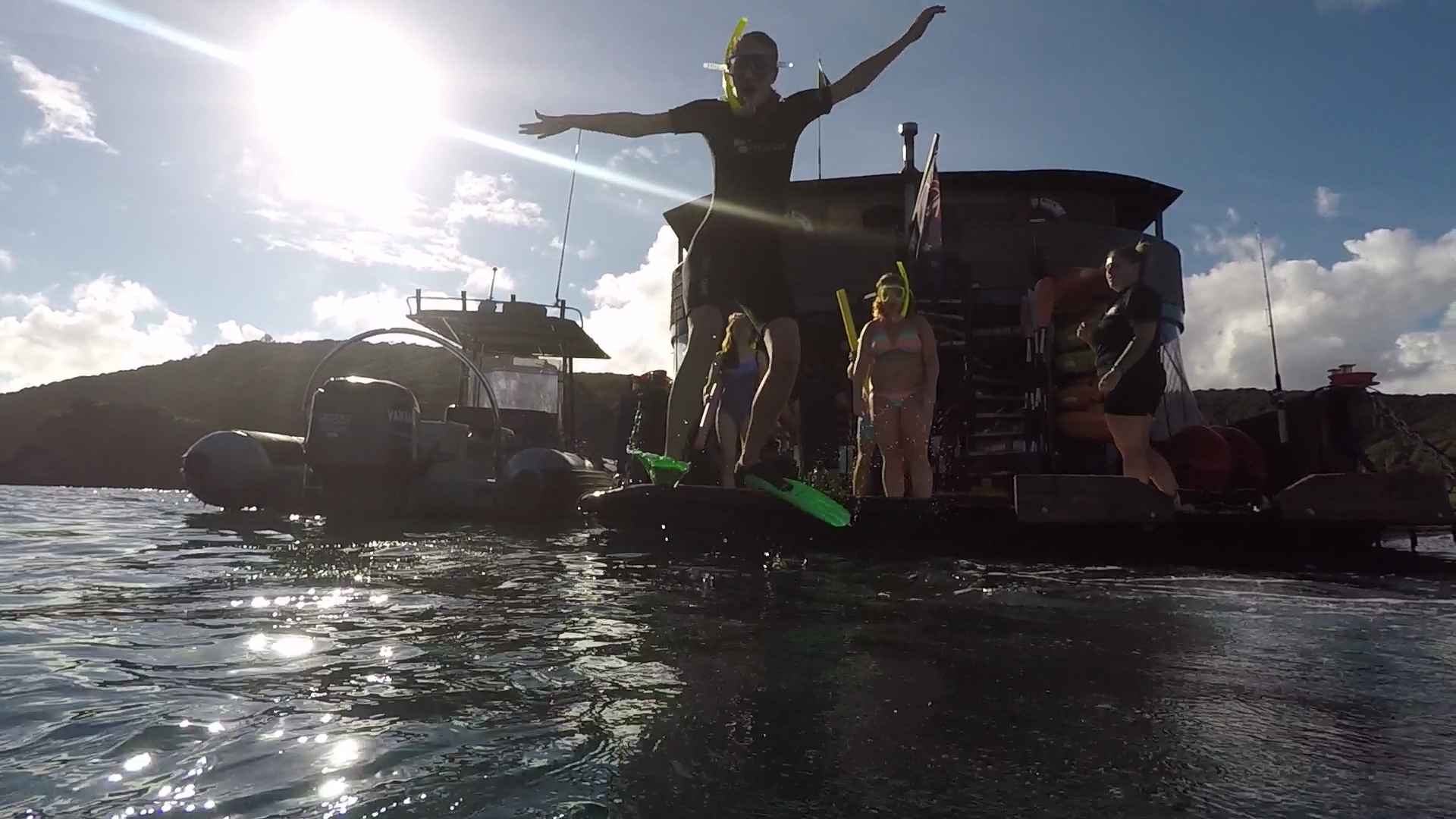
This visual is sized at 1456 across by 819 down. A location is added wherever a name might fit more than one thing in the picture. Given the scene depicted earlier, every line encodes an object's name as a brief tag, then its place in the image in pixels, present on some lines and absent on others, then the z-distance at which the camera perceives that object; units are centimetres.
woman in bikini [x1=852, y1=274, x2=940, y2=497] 560
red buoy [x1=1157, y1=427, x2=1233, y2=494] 629
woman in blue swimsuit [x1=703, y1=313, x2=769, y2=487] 550
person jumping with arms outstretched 500
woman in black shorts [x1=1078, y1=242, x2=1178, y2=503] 470
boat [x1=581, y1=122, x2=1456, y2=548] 462
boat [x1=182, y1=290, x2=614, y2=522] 866
